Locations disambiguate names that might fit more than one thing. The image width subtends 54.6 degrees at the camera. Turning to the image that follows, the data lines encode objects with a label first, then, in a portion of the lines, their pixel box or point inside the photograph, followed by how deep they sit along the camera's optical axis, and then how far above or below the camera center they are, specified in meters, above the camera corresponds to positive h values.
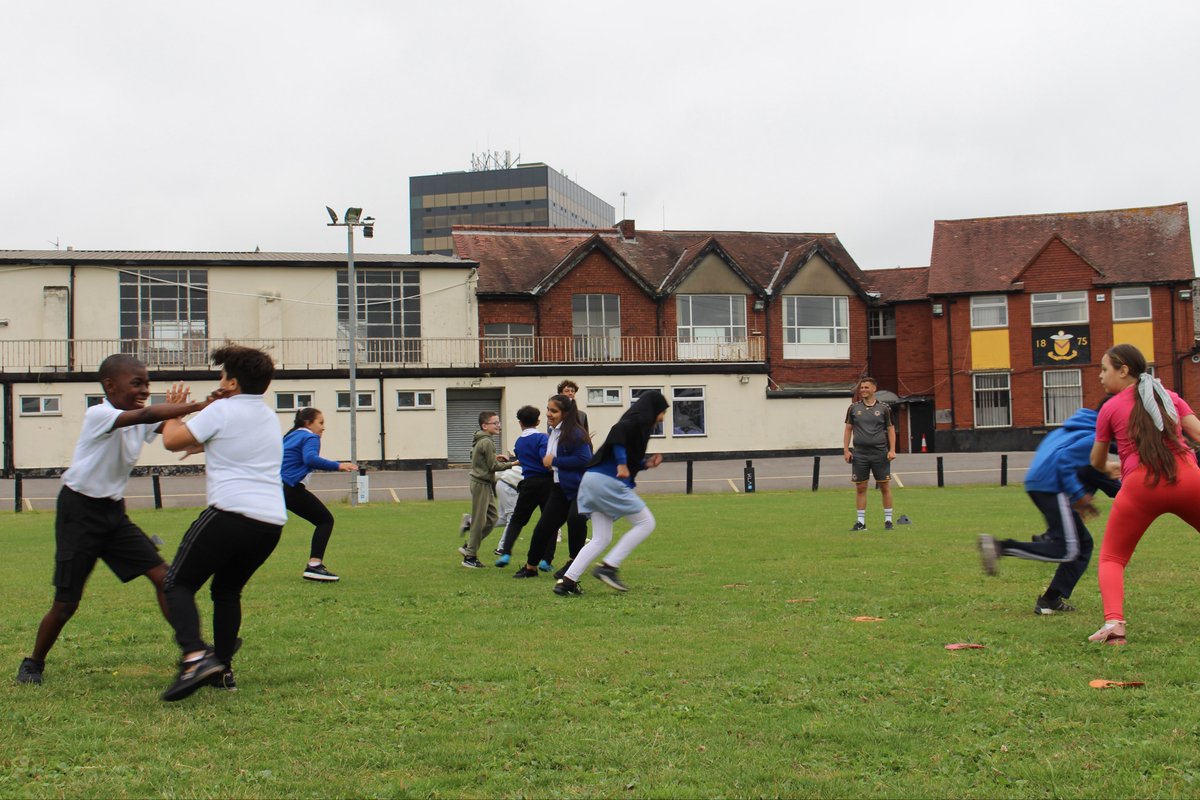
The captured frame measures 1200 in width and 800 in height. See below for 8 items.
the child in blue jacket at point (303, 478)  11.66 -0.45
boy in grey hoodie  12.81 -0.49
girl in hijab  9.73 -0.52
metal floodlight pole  29.98 +5.06
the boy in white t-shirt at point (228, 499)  5.99 -0.33
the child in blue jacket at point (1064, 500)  8.16 -0.59
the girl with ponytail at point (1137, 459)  7.04 -0.27
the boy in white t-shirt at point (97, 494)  6.50 -0.31
